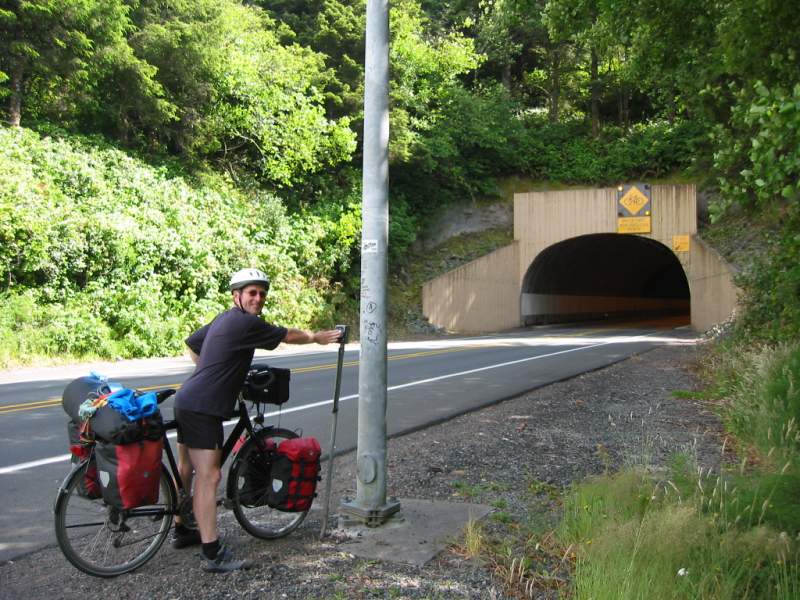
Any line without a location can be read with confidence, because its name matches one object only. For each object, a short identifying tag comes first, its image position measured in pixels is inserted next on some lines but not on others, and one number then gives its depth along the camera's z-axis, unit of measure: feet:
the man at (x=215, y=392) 14.14
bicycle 13.57
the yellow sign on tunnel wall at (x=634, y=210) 108.68
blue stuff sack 13.09
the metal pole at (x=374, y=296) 16.93
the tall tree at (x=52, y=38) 72.13
